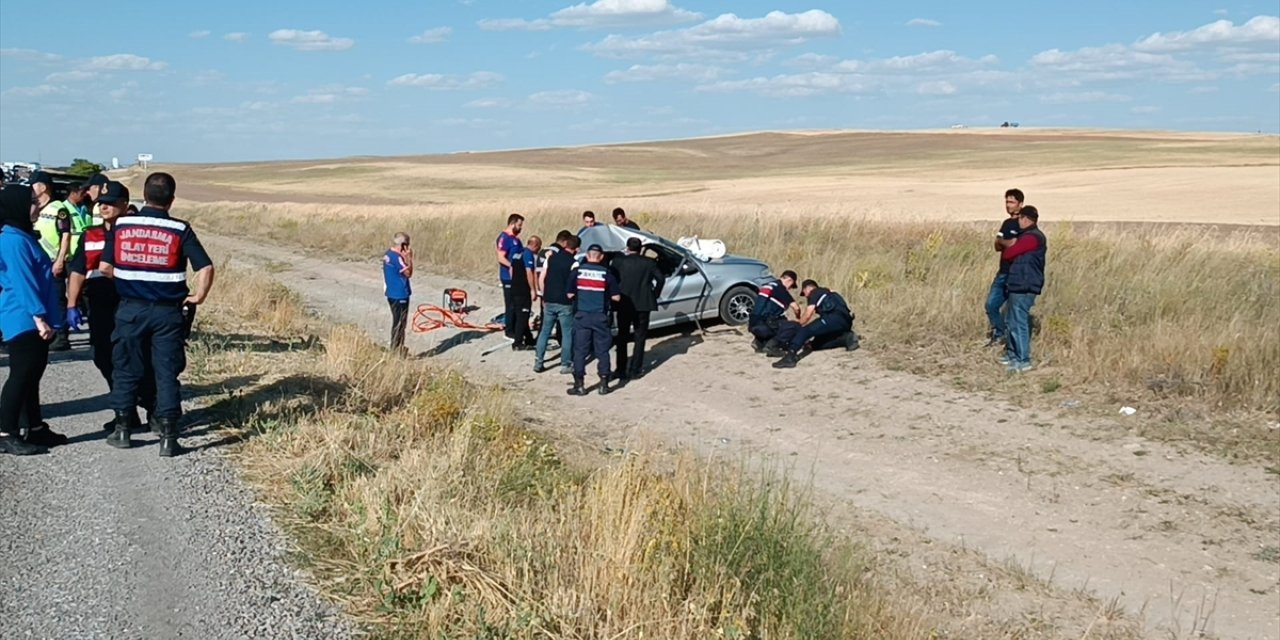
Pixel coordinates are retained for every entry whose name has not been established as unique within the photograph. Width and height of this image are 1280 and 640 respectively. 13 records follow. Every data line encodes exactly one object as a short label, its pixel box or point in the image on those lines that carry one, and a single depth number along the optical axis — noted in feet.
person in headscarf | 21.88
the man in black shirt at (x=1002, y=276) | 39.91
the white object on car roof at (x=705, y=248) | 51.70
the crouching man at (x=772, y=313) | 45.11
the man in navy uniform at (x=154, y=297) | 20.88
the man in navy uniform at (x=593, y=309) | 40.65
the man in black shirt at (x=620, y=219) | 54.95
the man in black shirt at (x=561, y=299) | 43.27
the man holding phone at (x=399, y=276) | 44.52
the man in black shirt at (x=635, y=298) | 42.78
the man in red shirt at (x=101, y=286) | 23.77
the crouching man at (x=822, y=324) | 44.06
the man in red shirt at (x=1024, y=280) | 38.47
